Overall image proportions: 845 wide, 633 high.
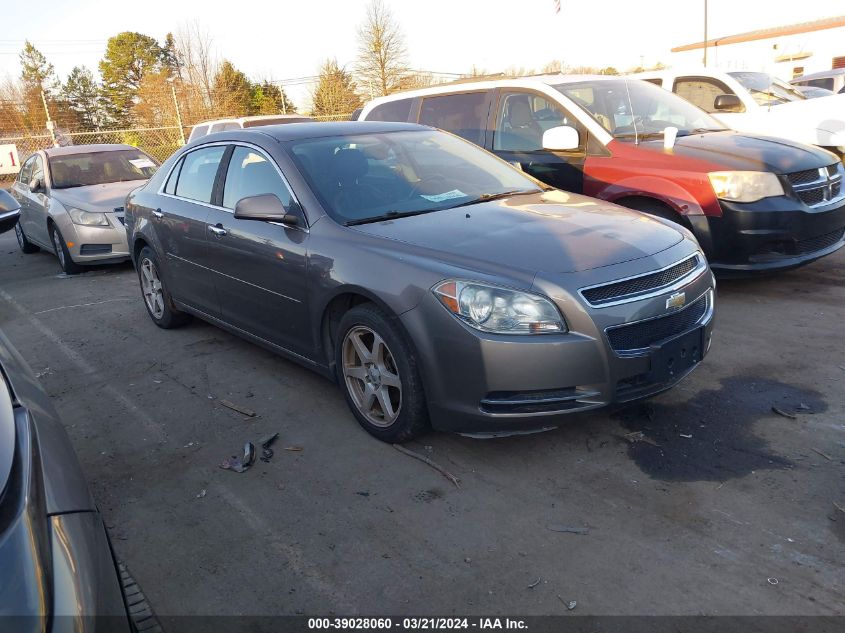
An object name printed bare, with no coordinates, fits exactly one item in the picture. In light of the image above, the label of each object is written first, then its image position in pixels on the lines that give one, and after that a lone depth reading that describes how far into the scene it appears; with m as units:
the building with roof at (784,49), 47.00
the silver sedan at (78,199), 8.59
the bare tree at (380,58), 30.48
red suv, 5.48
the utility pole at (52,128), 21.81
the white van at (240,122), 13.60
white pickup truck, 8.84
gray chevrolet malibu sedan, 3.22
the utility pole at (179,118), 24.19
